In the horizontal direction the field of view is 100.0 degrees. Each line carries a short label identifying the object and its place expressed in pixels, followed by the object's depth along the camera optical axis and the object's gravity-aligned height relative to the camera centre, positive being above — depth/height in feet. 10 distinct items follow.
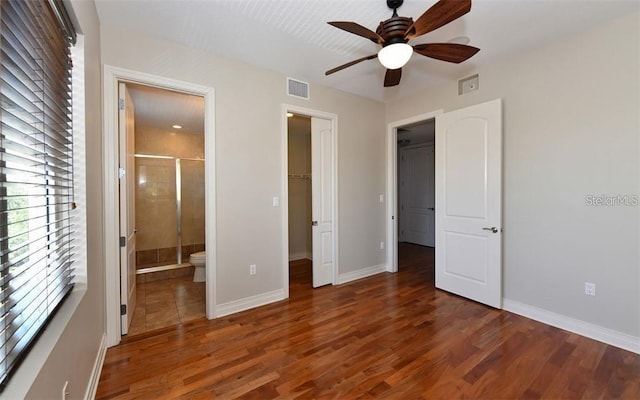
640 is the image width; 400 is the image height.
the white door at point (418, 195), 20.88 +0.13
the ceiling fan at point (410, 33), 5.38 +3.71
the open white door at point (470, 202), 9.52 -0.23
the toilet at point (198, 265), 12.56 -3.15
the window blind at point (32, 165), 2.97 +0.48
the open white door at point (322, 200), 11.71 -0.12
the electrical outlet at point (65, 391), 3.96 -2.90
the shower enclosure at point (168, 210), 14.38 -0.66
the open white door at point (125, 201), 7.61 -0.07
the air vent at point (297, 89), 10.57 +4.38
